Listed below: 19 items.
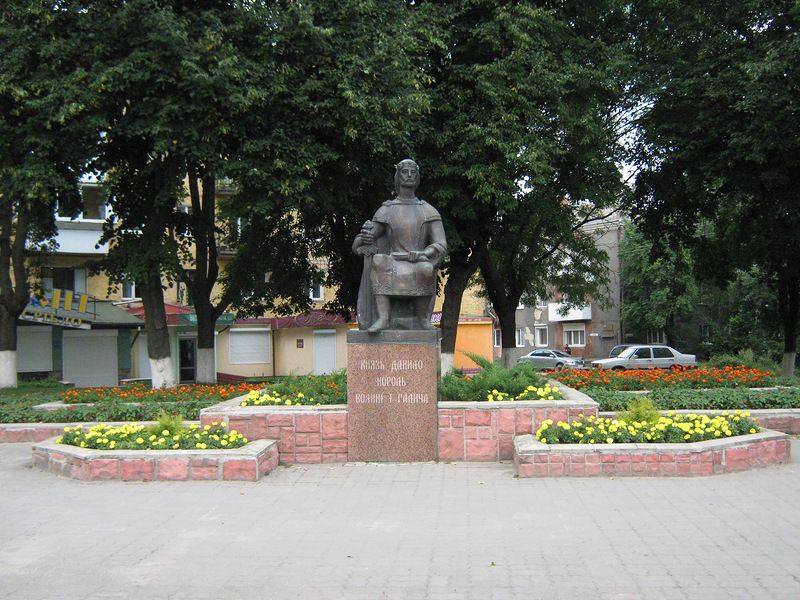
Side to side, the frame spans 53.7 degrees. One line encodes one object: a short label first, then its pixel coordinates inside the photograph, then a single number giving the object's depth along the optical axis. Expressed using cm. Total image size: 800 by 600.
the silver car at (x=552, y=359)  4265
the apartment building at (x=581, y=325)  4828
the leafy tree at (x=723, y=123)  1672
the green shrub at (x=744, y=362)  1975
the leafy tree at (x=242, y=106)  1448
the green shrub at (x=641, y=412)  899
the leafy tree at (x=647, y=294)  3988
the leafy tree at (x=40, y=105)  1426
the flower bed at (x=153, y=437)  882
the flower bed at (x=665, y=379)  1400
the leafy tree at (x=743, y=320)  3766
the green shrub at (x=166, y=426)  920
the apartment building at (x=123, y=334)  3053
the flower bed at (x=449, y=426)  933
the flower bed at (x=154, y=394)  1375
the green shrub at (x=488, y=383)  1003
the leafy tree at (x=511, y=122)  1714
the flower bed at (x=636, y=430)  860
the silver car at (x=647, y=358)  3562
